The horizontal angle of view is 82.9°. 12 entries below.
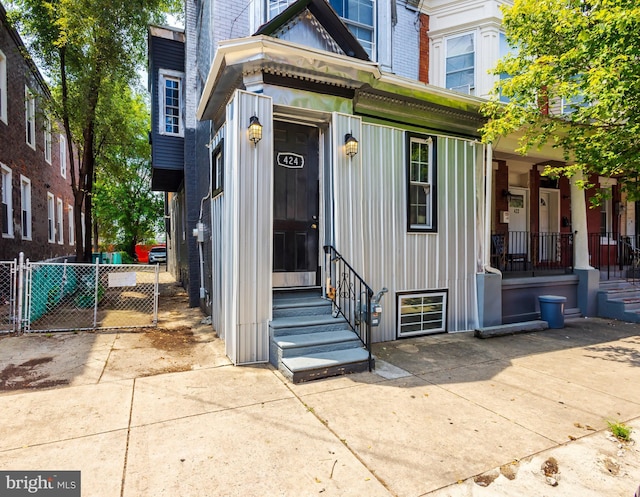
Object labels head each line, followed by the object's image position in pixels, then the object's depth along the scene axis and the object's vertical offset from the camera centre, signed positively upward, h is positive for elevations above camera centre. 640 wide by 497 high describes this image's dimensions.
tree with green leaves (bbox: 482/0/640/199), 4.82 +2.55
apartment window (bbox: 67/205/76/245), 18.52 +1.25
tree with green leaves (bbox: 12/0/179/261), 9.20 +5.42
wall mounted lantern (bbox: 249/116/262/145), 4.86 +1.59
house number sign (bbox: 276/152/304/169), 5.83 +1.42
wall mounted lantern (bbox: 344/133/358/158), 5.63 +1.59
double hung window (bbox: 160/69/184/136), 10.06 +4.11
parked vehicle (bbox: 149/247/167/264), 30.58 -0.61
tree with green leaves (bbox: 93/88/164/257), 20.63 +3.17
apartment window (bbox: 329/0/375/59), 7.91 +5.11
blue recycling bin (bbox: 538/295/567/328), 7.42 -1.34
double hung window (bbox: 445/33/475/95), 9.42 +4.82
